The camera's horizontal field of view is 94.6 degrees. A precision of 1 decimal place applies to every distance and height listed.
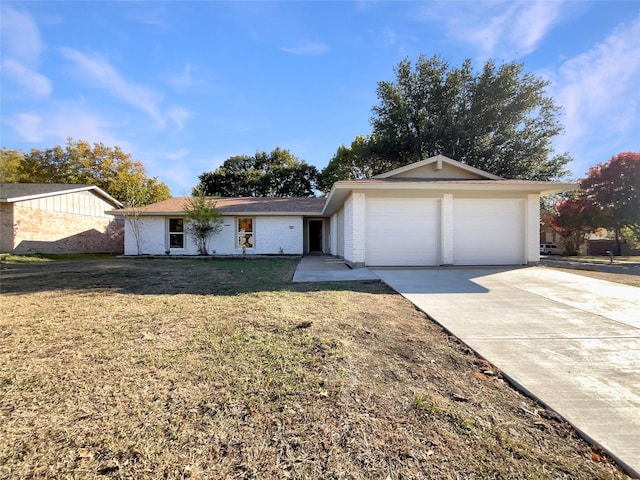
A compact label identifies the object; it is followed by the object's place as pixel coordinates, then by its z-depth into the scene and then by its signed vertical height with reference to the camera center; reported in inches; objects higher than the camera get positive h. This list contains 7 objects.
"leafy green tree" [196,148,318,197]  1230.9 +253.3
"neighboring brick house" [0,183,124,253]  622.5 +44.0
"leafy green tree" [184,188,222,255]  591.3 +37.4
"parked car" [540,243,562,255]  1162.2 -58.3
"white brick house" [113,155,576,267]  384.8 +25.2
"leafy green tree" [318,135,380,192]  994.1 +255.1
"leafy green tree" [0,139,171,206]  1070.4 +259.1
